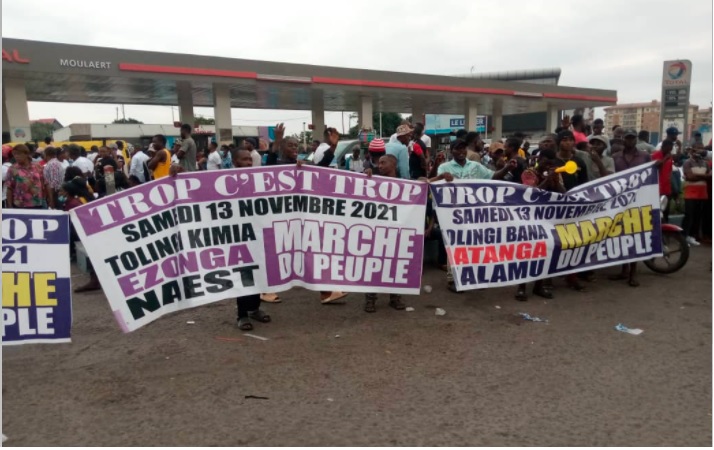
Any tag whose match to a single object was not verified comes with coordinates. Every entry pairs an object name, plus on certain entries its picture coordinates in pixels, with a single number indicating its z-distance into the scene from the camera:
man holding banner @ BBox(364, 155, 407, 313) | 5.32
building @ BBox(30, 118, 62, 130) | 102.40
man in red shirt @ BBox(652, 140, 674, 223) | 7.19
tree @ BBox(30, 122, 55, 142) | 83.28
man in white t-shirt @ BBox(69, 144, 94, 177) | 11.02
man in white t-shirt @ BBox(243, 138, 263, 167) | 9.77
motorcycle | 6.55
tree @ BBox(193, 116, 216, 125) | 78.31
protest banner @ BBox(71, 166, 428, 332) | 4.15
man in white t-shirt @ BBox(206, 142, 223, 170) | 11.69
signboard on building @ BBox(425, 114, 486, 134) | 46.56
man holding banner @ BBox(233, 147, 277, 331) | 4.82
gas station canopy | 19.48
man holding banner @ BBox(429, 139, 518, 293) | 6.08
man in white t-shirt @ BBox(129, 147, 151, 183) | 10.51
